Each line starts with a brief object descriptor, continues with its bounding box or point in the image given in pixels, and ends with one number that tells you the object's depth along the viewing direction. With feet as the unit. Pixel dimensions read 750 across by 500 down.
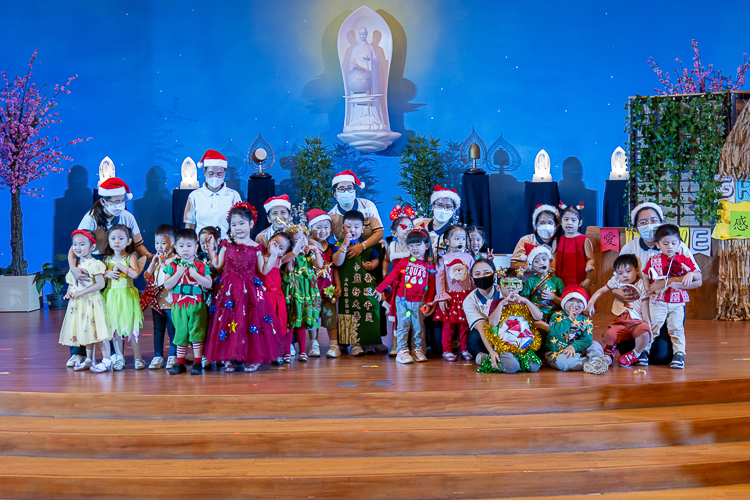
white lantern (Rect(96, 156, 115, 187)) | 25.82
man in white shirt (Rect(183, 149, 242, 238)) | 15.43
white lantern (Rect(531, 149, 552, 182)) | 26.37
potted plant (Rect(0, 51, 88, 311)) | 24.27
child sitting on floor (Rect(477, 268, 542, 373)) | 13.09
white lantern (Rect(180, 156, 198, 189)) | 26.37
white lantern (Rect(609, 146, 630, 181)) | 26.11
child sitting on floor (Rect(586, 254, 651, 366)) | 13.46
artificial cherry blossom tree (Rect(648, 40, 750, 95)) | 23.99
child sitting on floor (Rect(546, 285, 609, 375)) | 13.19
